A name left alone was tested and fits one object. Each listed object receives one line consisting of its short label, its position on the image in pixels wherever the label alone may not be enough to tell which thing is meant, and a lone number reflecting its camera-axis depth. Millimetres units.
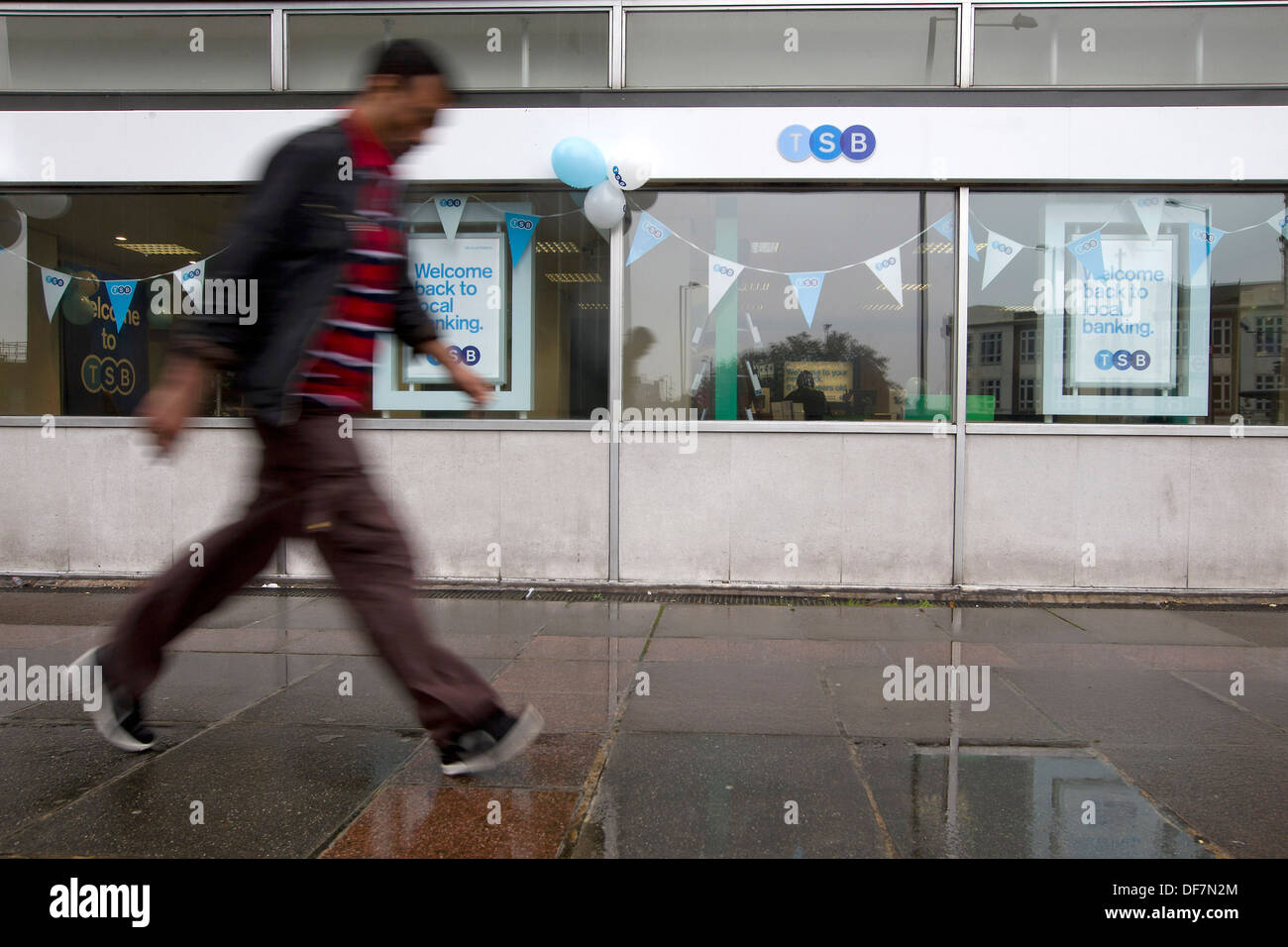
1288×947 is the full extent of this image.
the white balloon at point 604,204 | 6082
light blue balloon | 5973
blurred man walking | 2408
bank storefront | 6074
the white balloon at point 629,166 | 6070
